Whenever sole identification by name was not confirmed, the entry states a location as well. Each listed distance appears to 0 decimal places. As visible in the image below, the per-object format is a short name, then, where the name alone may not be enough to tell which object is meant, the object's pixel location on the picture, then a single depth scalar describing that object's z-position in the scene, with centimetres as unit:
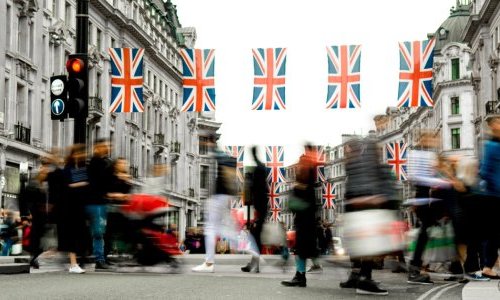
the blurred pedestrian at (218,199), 1323
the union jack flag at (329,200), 6412
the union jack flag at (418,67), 2480
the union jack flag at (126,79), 2772
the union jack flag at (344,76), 2500
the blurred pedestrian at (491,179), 955
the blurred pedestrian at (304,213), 1045
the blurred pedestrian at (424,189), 1175
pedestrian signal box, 1275
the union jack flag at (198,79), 2597
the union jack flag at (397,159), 4145
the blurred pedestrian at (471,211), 976
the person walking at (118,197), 1276
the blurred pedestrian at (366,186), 938
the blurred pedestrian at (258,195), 1366
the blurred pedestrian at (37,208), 1347
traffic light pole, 1324
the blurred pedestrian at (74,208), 1247
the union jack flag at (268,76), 2553
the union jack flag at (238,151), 4331
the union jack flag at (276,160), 4284
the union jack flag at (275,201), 4590
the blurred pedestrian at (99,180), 1262
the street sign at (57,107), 1273
